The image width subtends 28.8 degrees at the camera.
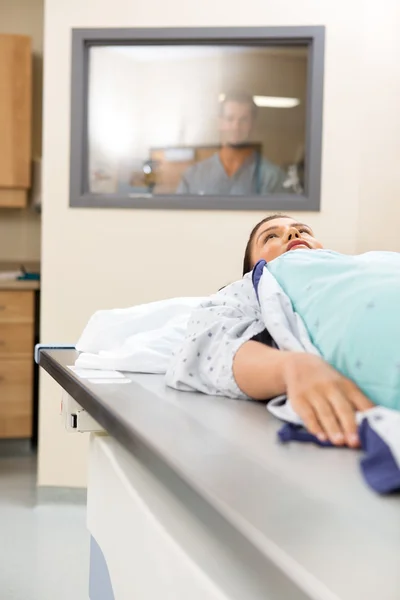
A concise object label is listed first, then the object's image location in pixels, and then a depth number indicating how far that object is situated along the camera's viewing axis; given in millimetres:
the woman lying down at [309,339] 1029
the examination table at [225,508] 607
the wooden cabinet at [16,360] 3961
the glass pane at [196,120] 3207
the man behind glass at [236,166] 3238
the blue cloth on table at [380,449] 768
